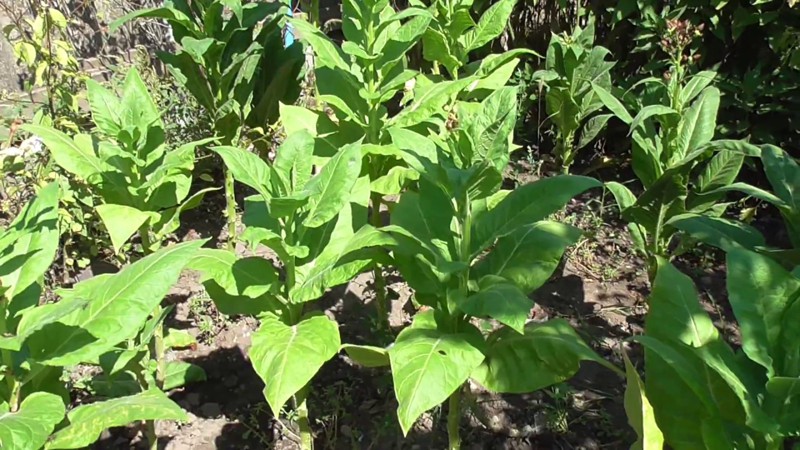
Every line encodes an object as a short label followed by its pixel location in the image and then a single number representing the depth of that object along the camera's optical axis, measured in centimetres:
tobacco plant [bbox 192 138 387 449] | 232
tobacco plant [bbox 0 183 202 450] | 204
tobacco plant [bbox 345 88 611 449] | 219
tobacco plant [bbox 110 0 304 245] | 364
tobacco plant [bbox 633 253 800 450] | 196
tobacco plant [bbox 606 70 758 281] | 330
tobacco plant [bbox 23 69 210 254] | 289
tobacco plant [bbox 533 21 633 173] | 448
